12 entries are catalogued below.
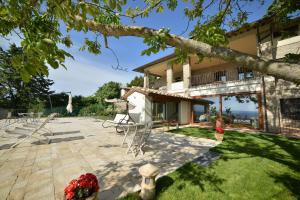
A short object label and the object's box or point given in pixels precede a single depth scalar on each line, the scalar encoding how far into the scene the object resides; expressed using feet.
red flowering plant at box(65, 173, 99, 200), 6.21
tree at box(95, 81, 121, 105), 99.09
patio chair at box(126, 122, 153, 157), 16.17
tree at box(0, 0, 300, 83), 4.22
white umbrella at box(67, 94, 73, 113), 36.29
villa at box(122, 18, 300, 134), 30.53
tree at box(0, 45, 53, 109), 91.61
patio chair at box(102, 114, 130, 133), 29.51
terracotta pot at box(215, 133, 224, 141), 23.11
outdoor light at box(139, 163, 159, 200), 8.43
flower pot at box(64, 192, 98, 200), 6.33
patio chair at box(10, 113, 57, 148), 16.88
